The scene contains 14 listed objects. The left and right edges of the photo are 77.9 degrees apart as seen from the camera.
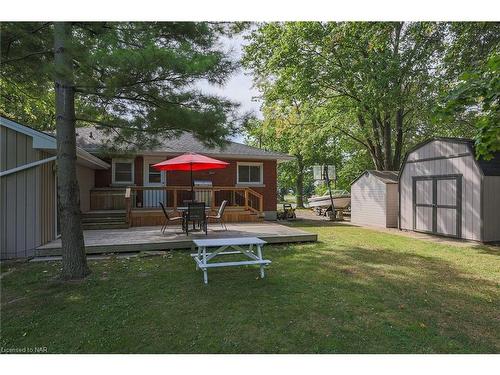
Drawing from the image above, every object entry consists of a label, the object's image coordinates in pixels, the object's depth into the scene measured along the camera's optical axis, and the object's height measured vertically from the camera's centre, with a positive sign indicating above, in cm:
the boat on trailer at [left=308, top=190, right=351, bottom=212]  1895 -89
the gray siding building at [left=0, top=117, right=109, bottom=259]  666 -2
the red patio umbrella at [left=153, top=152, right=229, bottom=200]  896 +72
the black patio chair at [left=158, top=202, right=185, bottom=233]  925 -112
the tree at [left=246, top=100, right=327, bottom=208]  1844 +385
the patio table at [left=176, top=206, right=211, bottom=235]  886 -69
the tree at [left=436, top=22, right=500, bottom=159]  418 +127
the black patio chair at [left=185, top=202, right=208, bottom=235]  842 -67
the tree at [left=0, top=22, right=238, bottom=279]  436 +165
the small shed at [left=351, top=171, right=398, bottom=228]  1354 -54
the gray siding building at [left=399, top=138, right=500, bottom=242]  924 -12
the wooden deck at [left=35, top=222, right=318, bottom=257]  714 -134
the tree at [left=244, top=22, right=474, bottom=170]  1283 +537
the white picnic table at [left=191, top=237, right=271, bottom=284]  517 -109
